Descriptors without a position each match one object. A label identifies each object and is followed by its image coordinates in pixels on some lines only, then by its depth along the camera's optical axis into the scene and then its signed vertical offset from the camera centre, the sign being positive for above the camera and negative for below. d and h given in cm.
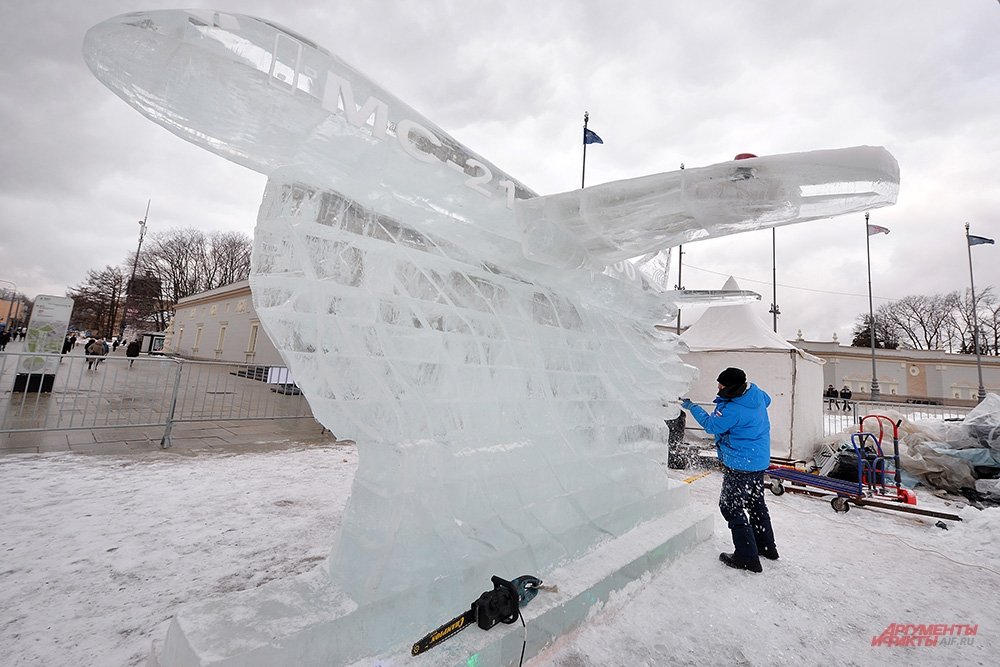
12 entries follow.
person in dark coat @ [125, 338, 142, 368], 1924 +9
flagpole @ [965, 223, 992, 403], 1869 +460
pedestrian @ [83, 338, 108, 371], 1877 -3
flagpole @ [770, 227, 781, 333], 2516 +726
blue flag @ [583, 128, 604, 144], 1195 +694
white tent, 846 +72
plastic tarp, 655 -55
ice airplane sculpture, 157 +43
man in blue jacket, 346 -44
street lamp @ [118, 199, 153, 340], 3334 +704
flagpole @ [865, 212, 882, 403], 2241 +467
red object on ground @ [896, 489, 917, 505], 519 -99
